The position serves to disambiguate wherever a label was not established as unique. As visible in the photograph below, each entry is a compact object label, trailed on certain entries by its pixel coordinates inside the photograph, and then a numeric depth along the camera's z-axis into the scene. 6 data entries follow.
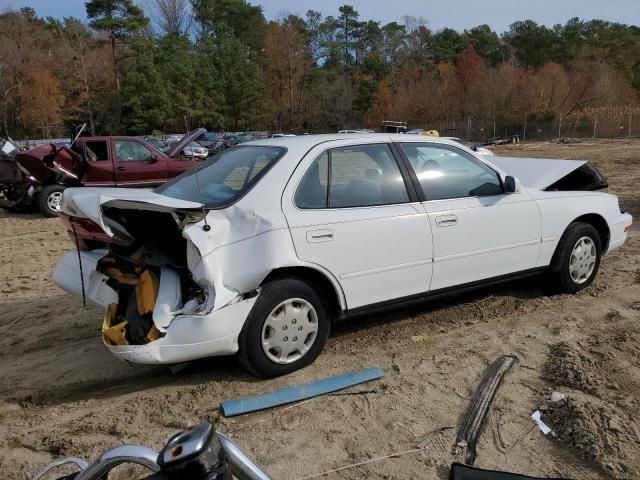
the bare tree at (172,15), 66.70
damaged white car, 3.36
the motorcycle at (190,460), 1.41
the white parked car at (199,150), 23.69
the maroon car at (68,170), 11.04
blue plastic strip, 3.37
